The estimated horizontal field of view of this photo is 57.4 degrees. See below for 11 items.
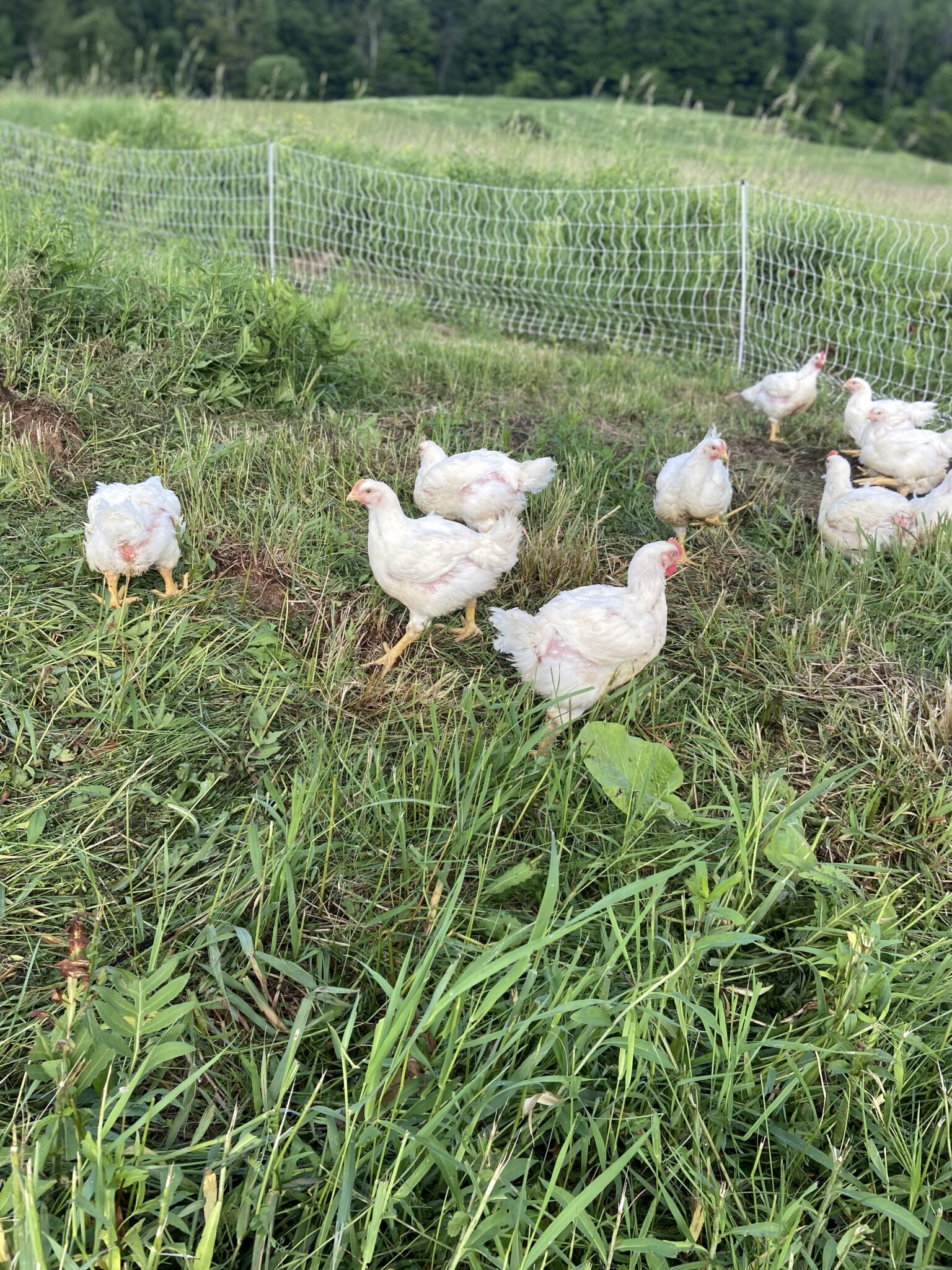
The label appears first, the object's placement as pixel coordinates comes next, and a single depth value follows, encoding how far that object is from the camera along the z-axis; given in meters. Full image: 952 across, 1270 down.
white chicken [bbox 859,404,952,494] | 4.13
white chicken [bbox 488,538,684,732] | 2.44
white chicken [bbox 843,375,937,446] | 4.50
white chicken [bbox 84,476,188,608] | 2.61
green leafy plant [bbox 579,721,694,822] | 2.08
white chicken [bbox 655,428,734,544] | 3.29
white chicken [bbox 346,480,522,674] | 2.70
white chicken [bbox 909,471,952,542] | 3.40
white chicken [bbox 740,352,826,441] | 4.71
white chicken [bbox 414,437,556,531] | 3.21
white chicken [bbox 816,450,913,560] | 3.41
